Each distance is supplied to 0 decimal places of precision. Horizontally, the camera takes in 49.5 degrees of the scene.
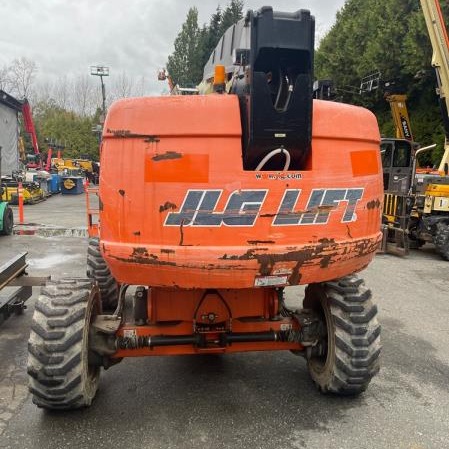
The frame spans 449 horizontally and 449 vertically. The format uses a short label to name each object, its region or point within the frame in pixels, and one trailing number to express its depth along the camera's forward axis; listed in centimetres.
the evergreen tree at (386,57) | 1576
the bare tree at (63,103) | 5975
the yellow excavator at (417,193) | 959
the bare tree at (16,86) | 5708
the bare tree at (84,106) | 6053
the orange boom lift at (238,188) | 258
